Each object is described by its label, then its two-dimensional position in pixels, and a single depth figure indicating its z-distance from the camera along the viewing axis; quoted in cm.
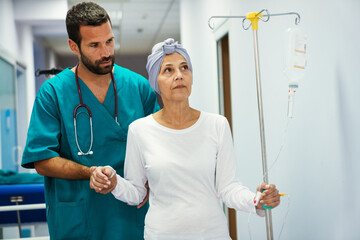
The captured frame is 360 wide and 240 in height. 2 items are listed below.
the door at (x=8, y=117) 527
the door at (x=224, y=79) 414
